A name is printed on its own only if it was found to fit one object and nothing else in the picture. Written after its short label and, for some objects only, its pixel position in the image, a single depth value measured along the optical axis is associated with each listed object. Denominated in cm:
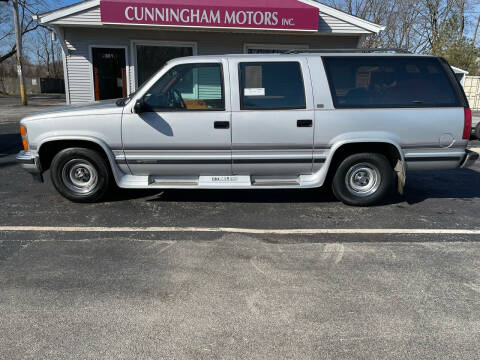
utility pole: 2067
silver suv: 481
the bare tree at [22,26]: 3244
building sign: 1055
